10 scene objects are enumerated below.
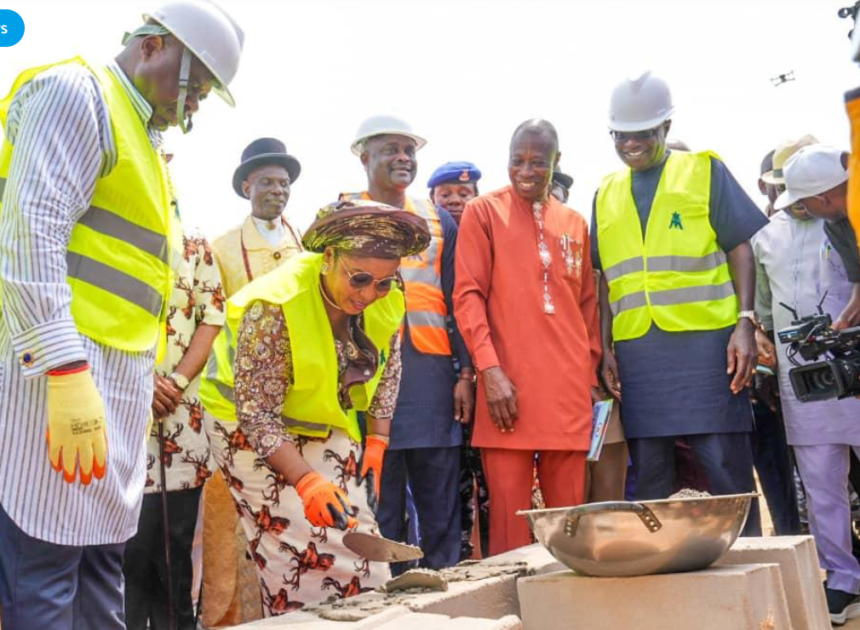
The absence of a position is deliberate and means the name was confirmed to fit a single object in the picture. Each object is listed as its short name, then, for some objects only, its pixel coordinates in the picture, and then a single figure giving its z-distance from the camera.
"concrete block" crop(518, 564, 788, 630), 2.55
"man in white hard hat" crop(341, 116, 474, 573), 4.51
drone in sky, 8.84
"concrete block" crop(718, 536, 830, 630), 3.06
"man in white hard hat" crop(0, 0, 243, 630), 2.26
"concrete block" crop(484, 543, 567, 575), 3.13
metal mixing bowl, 2.54
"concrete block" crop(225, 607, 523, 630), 2.22
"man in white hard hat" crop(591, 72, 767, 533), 4.41
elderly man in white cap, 4.53
